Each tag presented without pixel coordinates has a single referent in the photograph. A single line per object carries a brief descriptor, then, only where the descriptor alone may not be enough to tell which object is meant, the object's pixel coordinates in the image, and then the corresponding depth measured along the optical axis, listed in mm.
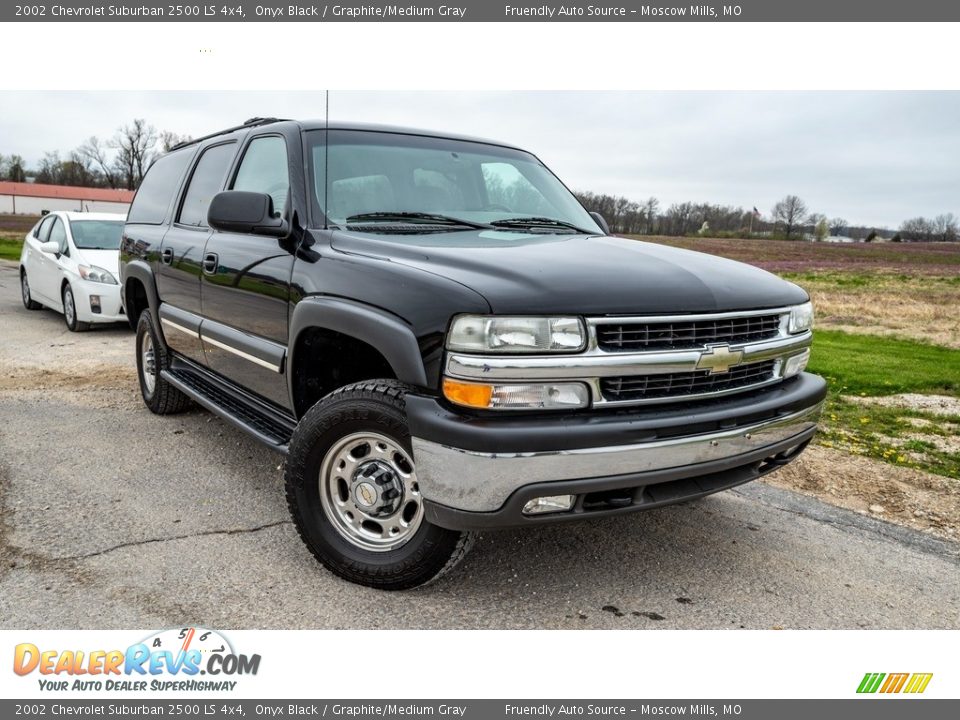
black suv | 2688
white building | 92125
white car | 9609
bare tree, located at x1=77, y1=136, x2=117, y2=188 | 84812
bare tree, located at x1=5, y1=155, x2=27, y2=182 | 99938
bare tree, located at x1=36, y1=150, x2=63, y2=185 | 95375
